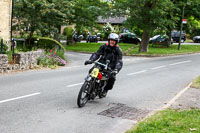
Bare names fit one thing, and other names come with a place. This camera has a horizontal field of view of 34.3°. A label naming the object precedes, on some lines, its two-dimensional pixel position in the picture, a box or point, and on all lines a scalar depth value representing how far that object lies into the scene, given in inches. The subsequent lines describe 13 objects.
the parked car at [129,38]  1738.4
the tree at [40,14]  897.5
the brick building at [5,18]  845.8
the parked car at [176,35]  2135.3
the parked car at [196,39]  2246.6
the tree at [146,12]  1100.5
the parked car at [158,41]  1692.1
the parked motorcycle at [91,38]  1777.8
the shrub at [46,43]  791.7
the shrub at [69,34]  1529.3
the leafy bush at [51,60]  659.1
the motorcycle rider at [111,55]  338.3
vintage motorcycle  308.3
